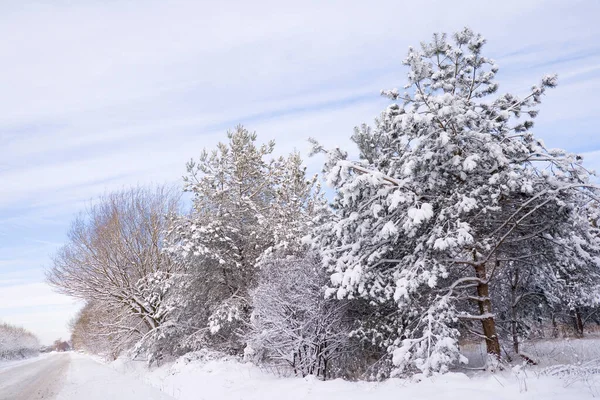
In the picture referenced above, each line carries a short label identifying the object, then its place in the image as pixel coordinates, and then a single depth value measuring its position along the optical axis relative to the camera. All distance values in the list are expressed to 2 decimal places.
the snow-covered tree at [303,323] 10.95
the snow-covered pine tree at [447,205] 8.59
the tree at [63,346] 195.25
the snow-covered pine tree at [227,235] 16.23
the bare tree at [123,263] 21.88
